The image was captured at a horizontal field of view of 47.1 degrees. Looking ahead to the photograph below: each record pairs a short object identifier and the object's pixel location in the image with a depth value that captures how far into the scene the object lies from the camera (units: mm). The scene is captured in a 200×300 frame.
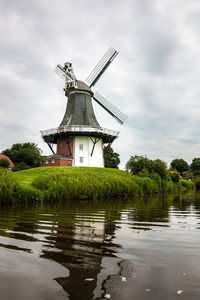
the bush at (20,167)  40100
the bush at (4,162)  37156
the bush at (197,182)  57344
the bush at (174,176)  41625
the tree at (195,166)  81312
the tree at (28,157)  45656
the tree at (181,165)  87875
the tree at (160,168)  33062
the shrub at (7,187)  12562
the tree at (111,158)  51562
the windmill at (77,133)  32125
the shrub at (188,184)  47788
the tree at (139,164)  33250
